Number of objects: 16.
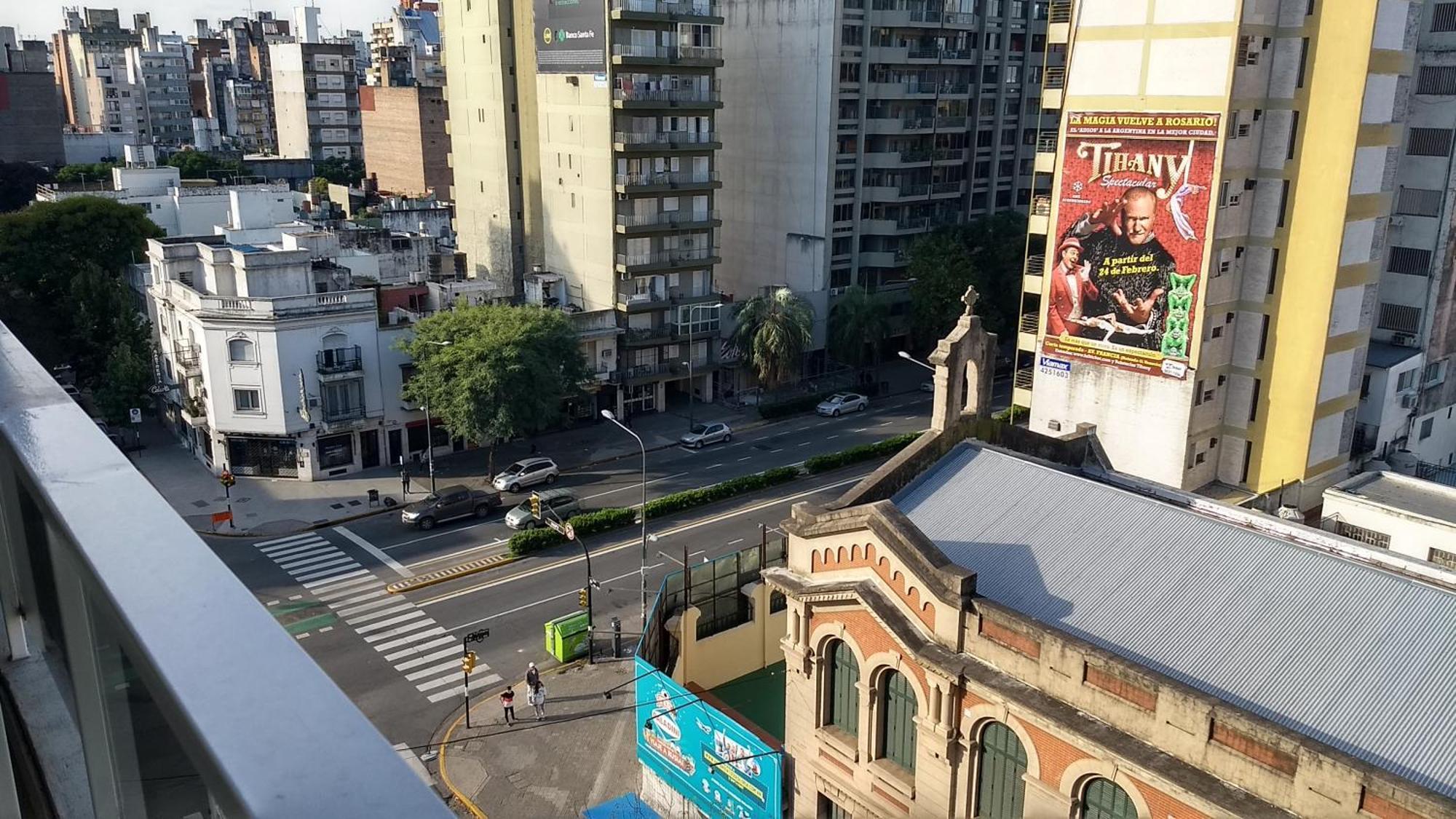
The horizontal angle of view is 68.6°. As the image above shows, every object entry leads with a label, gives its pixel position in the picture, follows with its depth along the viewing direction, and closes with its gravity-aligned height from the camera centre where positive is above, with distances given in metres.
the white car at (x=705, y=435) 63.94 -17.19
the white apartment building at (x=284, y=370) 56.00 -12.09
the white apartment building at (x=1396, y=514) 37.06 -13.10
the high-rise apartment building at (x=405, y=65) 153.00 +11.34
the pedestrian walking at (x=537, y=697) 35.62 -18.05
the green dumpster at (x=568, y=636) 39.41 -17.83
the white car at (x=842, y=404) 71.31 -17.08
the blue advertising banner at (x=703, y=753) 27.00 -15.85
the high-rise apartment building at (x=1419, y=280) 49.56 -6.19
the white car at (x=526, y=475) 56.19 -17.28
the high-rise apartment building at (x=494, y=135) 73.75 +0.36
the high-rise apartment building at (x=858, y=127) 77.19 +1.16
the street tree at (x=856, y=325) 73.62 -12.24
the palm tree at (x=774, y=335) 68.94 -12.20
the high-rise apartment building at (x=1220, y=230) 44.00 -3.54
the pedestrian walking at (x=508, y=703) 35.50 -18.16
